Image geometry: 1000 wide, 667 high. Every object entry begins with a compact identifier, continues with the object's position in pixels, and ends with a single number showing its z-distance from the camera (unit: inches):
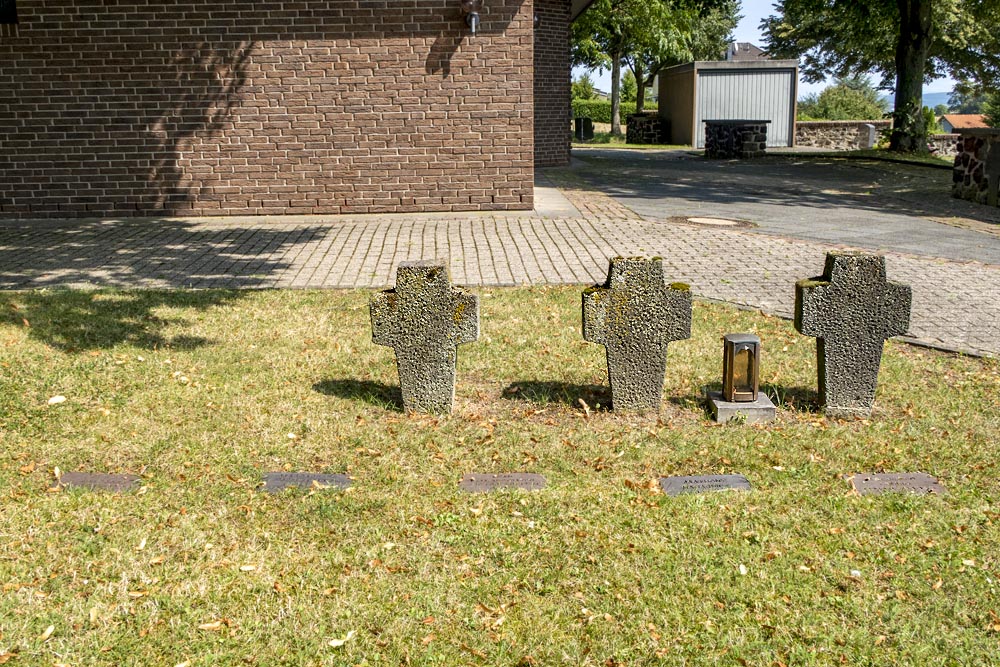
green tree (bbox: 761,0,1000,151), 1008.2
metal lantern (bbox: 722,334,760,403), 217.6
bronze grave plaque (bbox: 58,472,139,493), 180.7
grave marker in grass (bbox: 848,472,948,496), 182.2
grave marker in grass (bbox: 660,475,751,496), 182.4
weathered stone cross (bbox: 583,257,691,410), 216.5
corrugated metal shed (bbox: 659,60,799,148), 1311.5
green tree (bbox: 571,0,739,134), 1519.4
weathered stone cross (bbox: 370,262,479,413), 217.5
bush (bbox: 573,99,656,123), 1987.0
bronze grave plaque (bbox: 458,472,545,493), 182.9
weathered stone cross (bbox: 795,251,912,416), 217.0
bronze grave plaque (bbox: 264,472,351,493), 182.1
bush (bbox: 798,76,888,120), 2129.7
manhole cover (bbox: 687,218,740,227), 514.3
